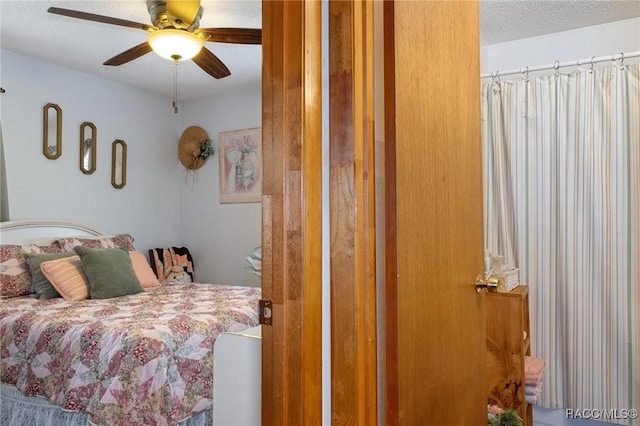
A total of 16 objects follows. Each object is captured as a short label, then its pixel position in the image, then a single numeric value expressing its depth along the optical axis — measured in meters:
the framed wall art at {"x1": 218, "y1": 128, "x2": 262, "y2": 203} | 4.22
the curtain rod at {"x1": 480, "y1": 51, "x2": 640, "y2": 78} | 2.47
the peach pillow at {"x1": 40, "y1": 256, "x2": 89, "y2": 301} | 2.82
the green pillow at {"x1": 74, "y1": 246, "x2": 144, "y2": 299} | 2.88
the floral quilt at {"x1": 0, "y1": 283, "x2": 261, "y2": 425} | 1.84
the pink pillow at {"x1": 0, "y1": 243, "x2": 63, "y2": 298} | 2.86
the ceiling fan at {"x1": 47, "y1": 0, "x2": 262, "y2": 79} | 2.37
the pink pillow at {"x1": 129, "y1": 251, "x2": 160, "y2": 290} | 3.33
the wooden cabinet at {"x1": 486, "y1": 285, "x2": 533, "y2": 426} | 2.06
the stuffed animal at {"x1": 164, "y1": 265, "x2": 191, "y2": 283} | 4.13
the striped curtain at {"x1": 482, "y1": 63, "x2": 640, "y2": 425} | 2.48
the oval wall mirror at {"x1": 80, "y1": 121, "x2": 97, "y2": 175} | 3.83
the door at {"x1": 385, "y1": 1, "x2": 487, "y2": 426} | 1.12
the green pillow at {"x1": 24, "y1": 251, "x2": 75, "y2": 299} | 2.86
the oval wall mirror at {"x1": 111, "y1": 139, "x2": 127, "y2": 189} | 4.07
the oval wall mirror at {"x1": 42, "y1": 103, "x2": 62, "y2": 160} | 3.57
